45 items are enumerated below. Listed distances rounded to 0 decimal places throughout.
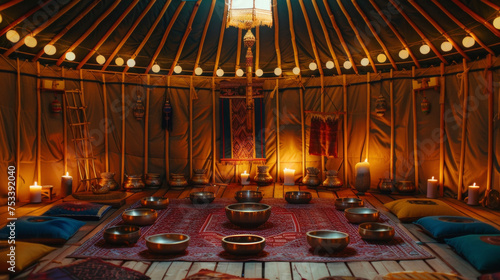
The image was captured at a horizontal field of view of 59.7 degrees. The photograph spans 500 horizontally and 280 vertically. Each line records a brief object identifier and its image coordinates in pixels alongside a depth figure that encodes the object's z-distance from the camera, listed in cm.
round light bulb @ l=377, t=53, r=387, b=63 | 578
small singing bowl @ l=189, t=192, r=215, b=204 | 480
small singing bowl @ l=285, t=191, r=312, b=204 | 475
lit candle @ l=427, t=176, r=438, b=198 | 538
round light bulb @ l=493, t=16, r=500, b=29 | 426
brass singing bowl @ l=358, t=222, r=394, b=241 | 318
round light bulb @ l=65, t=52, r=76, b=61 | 549
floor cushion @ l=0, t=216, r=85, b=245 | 318
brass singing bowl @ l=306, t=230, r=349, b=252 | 287
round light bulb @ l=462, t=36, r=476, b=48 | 478
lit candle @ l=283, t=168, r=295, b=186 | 634
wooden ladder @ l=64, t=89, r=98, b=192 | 582
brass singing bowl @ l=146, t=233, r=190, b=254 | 287
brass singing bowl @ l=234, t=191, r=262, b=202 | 461
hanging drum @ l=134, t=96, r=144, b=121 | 631
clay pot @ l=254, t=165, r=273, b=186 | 625
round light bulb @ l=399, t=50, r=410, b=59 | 557
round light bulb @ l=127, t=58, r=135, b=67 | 593
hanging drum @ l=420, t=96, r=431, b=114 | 571
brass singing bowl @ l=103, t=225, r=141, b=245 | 309
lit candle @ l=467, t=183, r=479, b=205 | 484
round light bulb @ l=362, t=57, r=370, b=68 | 589
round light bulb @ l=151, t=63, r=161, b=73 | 621
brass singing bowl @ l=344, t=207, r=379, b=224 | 373
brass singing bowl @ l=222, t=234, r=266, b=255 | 282
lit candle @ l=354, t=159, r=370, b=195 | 556
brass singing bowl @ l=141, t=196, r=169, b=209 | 445
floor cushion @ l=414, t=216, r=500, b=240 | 326
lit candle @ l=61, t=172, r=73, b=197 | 537
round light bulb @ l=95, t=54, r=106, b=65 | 580
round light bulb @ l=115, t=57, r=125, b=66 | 596
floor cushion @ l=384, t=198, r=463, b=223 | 391
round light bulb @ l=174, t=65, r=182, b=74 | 635
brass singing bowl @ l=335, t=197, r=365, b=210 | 437
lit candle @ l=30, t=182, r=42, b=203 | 496
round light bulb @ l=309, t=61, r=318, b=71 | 627
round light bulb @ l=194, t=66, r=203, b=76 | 638
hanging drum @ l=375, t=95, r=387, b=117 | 600
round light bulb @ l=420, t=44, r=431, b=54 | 525
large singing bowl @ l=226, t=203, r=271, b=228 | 351
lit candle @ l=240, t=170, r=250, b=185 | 638
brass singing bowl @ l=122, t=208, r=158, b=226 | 368
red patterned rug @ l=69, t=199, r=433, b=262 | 288
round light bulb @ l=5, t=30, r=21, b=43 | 472
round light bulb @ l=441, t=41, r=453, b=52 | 515
